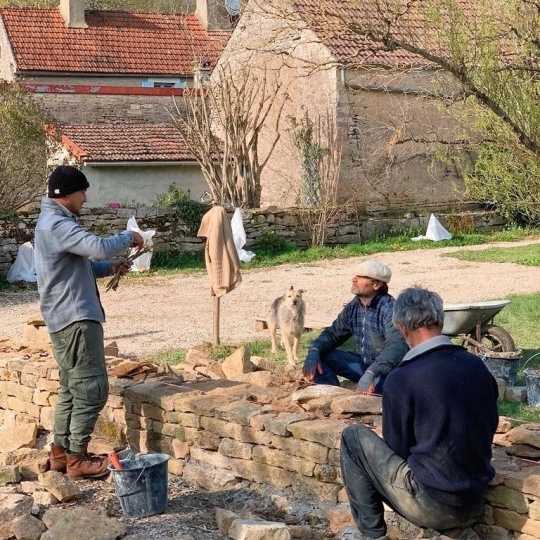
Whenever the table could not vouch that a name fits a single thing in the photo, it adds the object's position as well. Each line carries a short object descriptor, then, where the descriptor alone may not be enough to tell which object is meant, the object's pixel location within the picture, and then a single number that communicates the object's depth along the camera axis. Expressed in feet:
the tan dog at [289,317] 34.50
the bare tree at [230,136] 73.56
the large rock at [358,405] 19.36
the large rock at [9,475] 20.88
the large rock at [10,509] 17.16
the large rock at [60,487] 19.45
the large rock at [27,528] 16.94
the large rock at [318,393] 20.75
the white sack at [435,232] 71.15
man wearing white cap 22.77
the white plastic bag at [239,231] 65.36
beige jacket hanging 36.37
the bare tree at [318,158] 72.79
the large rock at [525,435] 16.42
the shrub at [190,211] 65.77
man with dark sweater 14.71
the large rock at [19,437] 24.39
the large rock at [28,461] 21.11
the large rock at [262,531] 15.78
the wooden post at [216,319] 36.25
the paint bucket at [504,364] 27.40
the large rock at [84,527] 16.58
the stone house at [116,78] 83.51
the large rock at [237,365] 27.63
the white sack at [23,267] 58.75
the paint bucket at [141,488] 18.61
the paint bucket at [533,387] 24.99
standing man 19.90
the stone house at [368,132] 74.02
